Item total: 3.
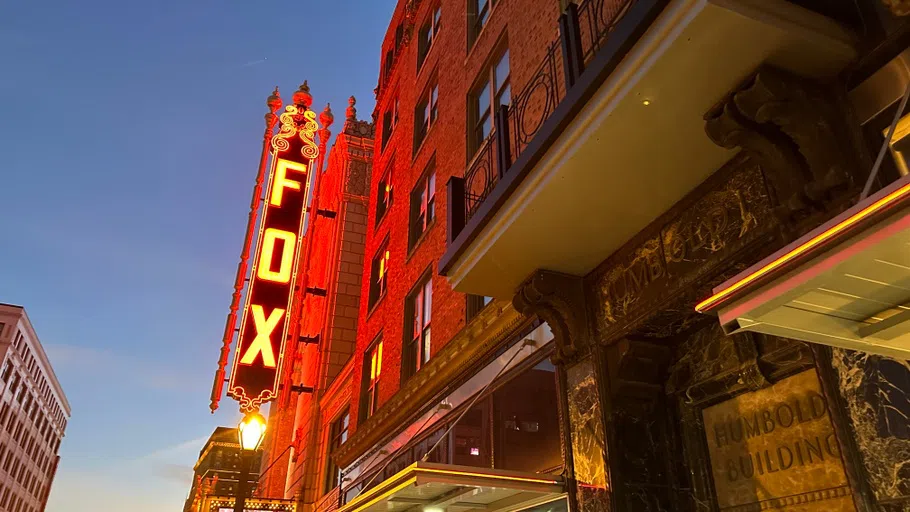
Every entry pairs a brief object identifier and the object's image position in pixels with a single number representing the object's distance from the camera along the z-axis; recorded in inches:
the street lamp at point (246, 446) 393.1
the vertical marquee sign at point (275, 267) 668.7
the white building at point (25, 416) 3080.7
